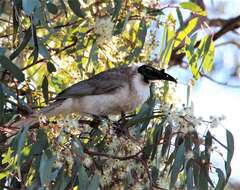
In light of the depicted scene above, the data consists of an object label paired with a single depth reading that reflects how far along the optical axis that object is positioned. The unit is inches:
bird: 418.0
